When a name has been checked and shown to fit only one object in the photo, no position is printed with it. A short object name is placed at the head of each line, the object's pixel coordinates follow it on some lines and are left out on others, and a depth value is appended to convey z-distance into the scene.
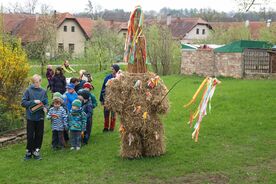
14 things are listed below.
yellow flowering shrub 10.10
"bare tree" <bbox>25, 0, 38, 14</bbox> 56.12
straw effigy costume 7.46
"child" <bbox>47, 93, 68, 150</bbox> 8.23
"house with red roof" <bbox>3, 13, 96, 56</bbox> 45.78
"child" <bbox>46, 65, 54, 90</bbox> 15.91
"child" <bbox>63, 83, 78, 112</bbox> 8.86
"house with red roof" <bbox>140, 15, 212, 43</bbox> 56.69
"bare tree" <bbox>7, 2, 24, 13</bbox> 60.92
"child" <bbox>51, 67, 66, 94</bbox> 12.50
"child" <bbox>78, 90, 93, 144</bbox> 8.90
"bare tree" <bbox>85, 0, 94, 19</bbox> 60.82
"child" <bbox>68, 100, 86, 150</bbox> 8.33
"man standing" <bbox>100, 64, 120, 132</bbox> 9.99
